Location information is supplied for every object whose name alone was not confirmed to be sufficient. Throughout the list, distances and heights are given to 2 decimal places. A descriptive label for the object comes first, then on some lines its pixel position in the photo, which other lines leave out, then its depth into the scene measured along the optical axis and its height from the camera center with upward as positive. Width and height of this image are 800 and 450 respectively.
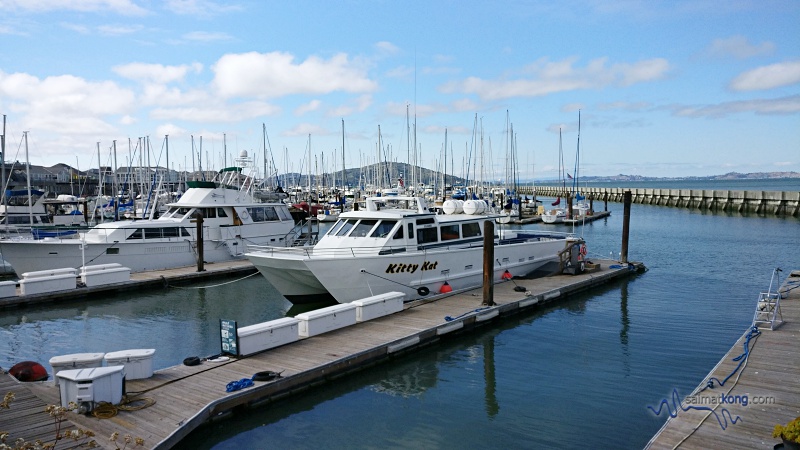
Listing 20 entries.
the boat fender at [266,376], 10.39 -3.45
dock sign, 11.58 -3.07
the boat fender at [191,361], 11.19 -3.41
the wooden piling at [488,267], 16.38 -2.34
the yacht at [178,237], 23.50 -2.25
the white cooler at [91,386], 8.56 -3.02
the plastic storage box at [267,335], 11.76 -3.14
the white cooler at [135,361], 10.09 -3.10
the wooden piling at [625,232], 25.50 -2.09
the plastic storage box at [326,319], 13.24 -3.16
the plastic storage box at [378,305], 14.66 -3.14
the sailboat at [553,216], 53.38 -2.83
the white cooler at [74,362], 9.51 -2.90
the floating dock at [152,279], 19.12 -3.65
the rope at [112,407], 8.62 -3.41
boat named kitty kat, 16.73 -2.16
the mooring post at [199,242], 24.26 -2.38
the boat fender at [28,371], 10.44 -3.38
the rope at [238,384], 9.93 -3.46
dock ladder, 13.29 -3.15
